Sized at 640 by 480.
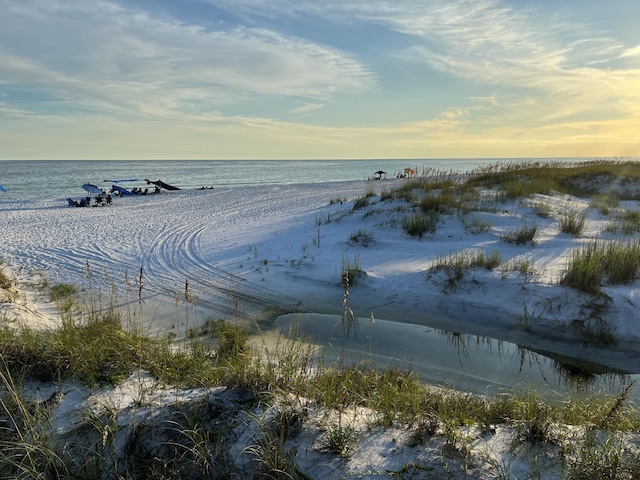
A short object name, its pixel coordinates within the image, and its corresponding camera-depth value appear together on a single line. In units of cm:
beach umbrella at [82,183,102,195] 2577
